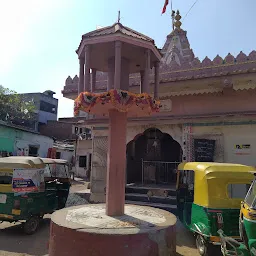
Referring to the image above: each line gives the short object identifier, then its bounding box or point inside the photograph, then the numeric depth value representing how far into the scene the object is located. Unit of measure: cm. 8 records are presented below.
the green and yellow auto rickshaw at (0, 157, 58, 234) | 806
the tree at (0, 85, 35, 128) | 2881
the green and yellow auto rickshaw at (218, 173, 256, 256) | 447
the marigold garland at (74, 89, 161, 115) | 593
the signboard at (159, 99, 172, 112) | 1166
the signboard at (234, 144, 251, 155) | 1016
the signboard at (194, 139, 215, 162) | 1063
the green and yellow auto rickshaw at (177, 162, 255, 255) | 610
